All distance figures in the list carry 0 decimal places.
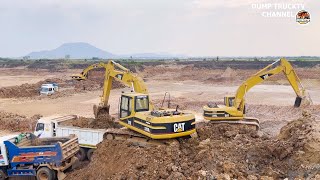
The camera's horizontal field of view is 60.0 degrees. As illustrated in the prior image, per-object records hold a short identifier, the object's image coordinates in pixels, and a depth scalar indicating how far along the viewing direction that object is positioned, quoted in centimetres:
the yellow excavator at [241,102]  1238
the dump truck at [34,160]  939
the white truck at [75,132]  1168
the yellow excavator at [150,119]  867
